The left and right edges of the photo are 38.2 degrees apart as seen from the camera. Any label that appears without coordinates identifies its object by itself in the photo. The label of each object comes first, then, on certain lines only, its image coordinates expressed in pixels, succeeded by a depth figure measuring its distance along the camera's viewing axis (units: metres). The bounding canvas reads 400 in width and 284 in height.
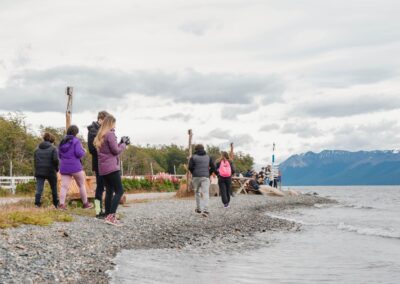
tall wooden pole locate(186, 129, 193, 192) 28.61
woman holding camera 11.77
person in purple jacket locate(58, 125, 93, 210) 13.27
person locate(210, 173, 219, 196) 31.01
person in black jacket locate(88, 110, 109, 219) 12.86
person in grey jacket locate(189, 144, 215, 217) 16.34
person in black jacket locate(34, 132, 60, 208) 14.06
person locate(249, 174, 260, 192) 38.62
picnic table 37.12
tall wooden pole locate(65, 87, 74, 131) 17.40
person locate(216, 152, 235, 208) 20.72
